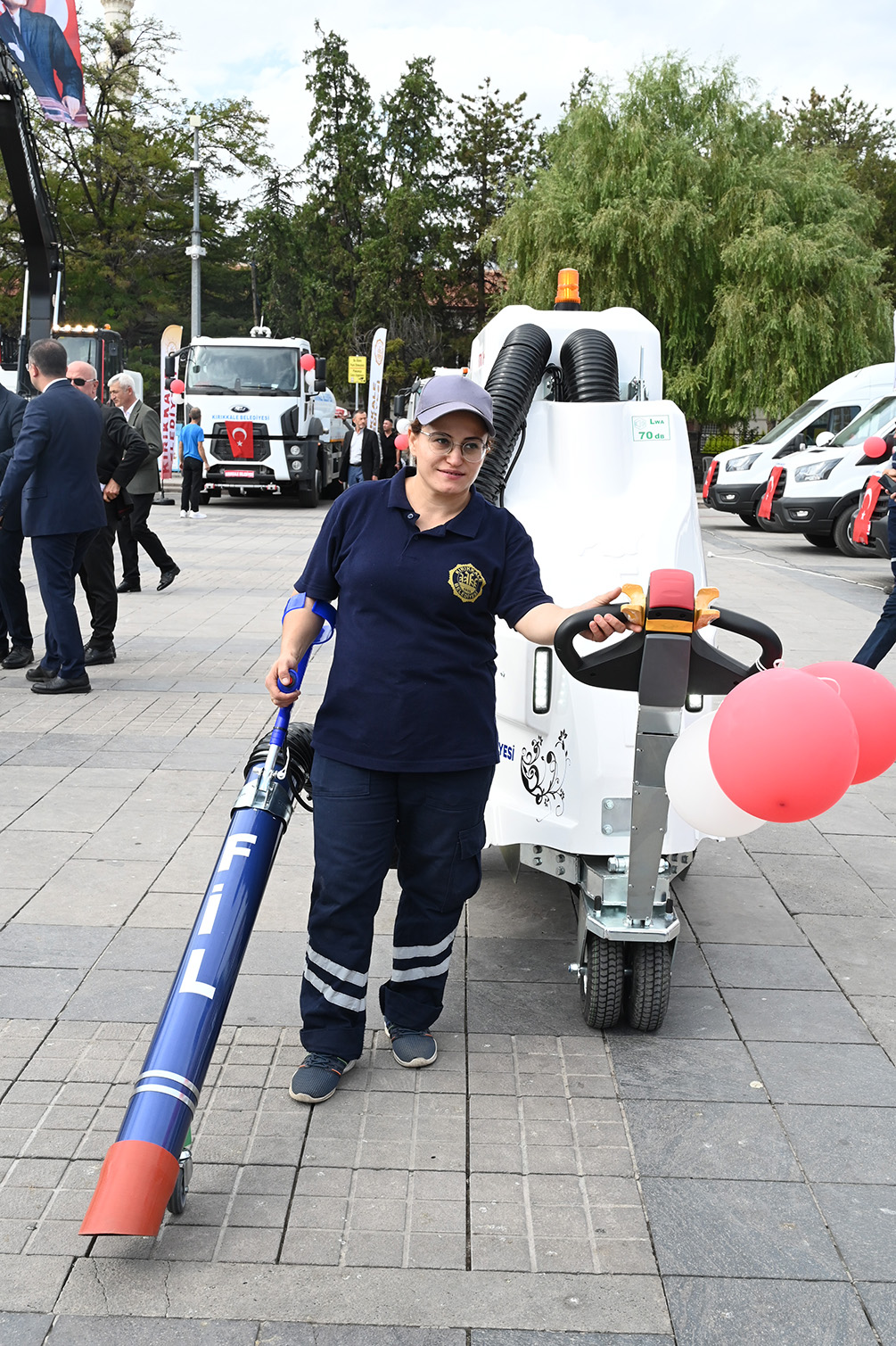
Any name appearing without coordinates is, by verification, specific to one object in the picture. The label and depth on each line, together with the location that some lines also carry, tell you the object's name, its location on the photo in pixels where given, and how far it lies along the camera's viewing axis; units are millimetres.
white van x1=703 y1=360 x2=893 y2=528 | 21875
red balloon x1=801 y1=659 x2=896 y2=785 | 3061
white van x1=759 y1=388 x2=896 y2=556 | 19578
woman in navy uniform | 3332
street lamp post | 34750
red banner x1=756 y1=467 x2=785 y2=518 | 20875
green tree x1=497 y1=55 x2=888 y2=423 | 28125
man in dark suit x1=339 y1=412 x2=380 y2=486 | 24297
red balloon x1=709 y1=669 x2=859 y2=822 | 2729
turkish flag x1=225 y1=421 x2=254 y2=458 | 25078
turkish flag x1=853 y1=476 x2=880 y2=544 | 16141
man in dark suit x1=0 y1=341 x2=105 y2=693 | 8016
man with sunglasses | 9203
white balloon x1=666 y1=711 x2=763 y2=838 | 3039
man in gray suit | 11969
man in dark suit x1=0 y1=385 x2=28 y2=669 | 8594
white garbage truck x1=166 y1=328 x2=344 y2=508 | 25078
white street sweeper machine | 3373
